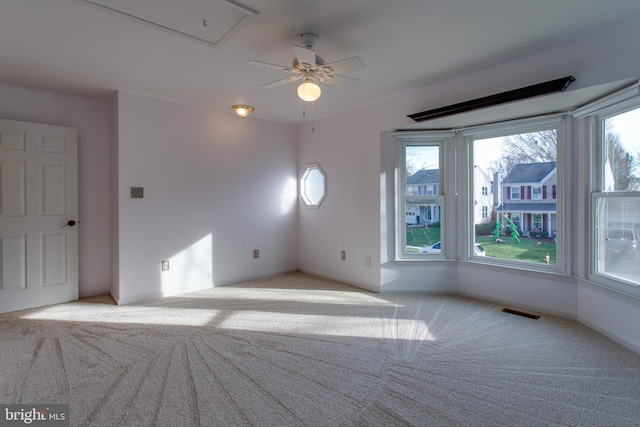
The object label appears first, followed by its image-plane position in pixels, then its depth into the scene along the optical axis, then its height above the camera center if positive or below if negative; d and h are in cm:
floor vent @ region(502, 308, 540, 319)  310 -104
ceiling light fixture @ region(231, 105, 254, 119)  404 +134
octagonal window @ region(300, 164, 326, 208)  481 +42
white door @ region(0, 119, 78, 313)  331 -1
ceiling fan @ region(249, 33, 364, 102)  220 +107
